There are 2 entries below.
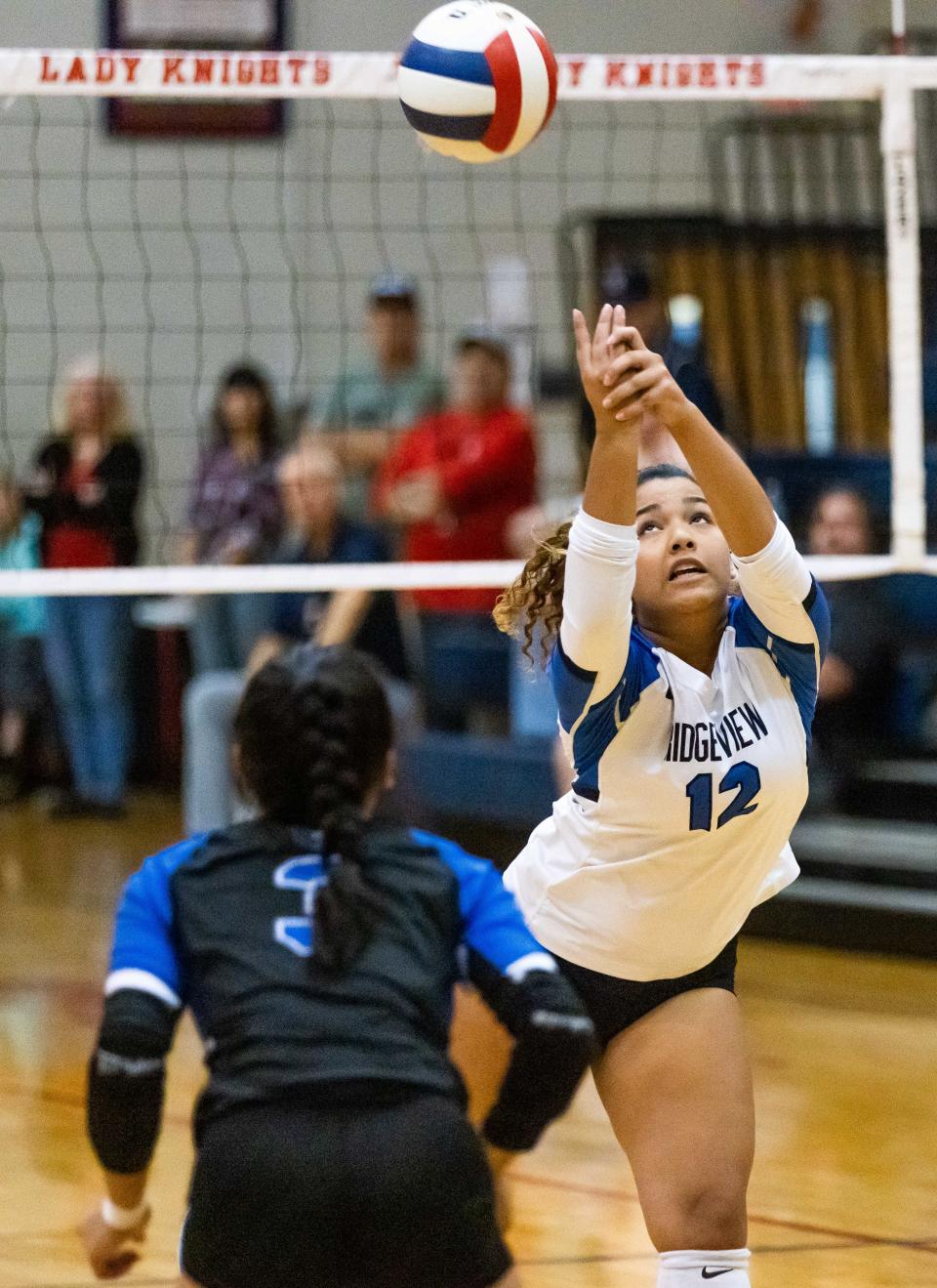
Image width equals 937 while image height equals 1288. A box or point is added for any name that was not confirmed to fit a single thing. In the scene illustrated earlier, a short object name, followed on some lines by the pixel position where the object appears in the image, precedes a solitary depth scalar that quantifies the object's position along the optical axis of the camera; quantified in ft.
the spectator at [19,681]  60.30
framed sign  62.64
